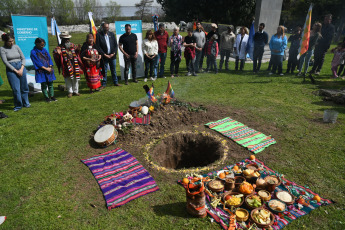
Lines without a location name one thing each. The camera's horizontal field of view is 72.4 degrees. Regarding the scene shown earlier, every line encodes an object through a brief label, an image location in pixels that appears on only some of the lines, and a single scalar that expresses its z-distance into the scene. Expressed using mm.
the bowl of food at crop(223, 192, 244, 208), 3641
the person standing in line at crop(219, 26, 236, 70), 10961
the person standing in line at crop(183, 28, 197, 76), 10086
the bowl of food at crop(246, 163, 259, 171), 4492
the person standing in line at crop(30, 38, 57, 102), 7170
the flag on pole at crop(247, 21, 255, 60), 11375
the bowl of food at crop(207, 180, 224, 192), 3884
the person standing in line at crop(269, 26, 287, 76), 10109
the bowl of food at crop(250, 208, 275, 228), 3301
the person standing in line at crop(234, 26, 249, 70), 11180
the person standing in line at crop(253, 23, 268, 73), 10538
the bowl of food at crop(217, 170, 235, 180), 4168
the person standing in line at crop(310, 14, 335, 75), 9795
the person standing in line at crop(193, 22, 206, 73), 10310
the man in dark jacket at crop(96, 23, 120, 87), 8719
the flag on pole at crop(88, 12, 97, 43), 9683
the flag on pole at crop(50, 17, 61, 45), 11031
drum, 5367
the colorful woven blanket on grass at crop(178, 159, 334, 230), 3432
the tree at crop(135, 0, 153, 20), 40678
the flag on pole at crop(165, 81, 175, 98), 6949
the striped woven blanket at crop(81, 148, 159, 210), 4000
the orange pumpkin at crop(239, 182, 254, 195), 3791
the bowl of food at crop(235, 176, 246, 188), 4031
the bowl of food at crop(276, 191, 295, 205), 3686
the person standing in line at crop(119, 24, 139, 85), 9102
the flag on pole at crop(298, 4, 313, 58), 8920
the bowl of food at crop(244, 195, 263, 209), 3600
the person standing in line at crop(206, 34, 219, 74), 10508
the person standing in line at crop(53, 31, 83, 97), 7699
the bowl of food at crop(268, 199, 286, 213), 3541
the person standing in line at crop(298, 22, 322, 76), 9750
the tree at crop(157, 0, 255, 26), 25562
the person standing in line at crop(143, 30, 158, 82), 9422
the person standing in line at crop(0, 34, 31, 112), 6707
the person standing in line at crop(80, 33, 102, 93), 8047
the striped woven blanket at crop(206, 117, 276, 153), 5328
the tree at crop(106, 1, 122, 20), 43000
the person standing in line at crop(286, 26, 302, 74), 10461
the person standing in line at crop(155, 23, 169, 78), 9805
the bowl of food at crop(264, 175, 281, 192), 3902
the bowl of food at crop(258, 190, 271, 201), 3740
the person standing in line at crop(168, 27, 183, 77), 9938
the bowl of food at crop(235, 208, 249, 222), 3408
